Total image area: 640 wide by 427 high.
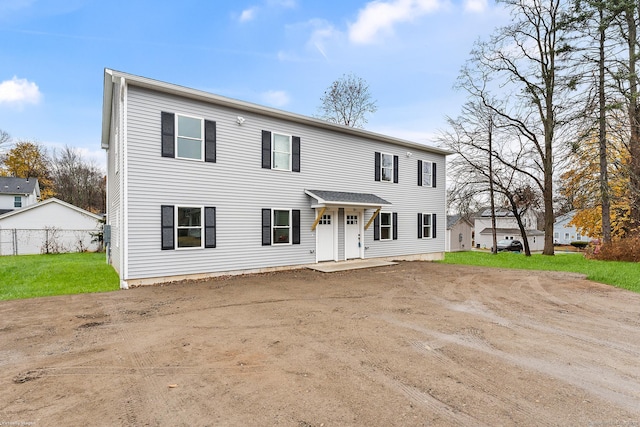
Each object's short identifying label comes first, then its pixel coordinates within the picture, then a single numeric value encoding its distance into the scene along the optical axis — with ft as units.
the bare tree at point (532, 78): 52.31
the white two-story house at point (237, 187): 28.48
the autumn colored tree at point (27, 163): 120.06
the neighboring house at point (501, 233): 137.49
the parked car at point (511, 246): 119.14
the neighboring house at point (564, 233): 146.16
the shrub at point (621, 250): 44.24
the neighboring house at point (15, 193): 98.58
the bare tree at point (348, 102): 78.64
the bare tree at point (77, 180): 121.19
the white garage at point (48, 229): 64.18
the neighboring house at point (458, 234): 112.57
